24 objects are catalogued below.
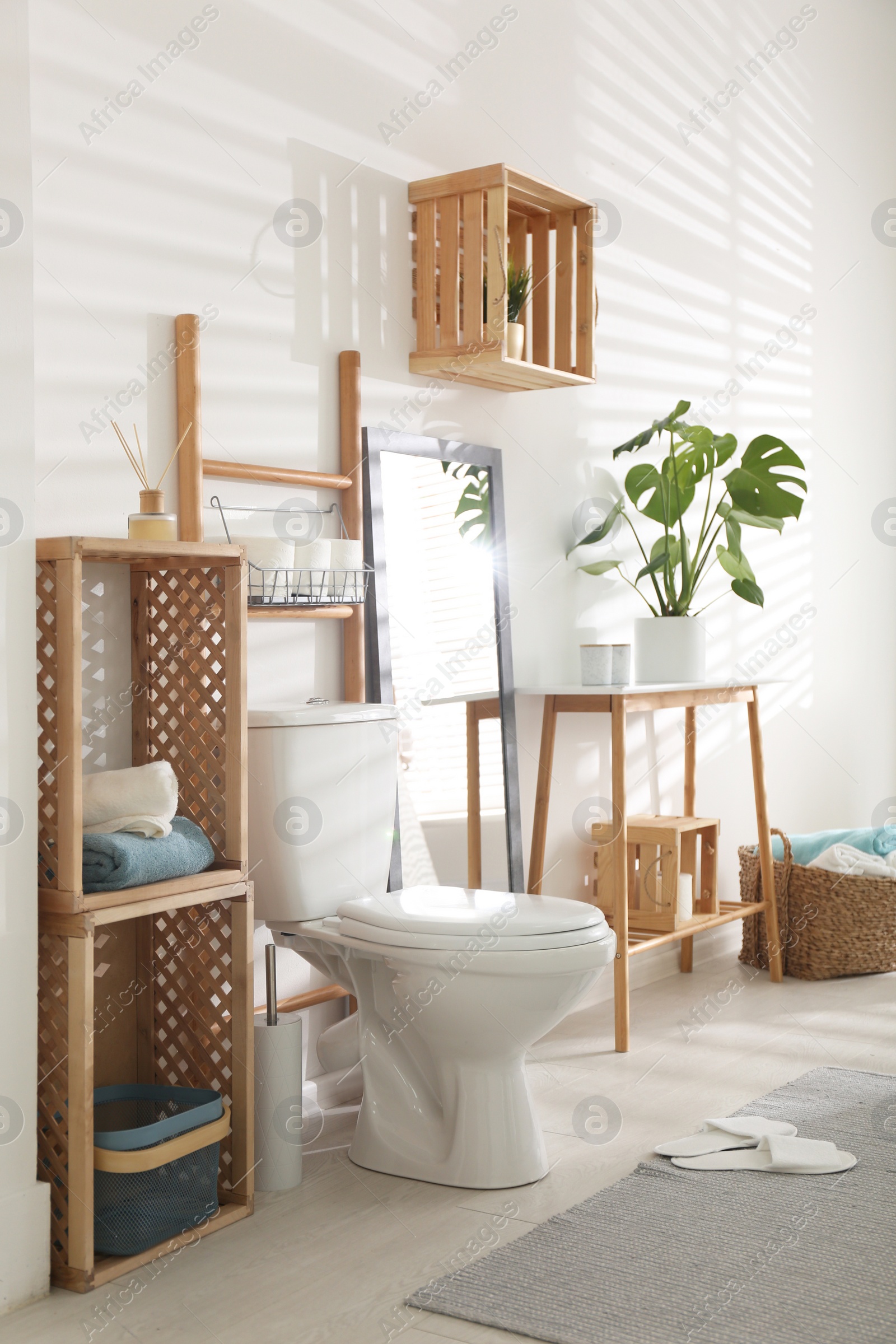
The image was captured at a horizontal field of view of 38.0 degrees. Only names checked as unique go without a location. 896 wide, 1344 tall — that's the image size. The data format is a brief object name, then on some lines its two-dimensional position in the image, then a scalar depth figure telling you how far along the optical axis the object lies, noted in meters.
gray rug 1.70
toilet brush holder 2.18
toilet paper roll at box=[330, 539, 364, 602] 2.44
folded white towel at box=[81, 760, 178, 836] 1.94
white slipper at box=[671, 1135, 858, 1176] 2.20
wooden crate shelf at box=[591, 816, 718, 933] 3.29
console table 2.96
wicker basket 3.61
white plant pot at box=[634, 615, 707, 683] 3.42
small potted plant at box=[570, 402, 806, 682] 3.36
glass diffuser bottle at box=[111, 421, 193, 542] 2.03
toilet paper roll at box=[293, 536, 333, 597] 2.37
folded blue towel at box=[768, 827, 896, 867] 3.83
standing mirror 2.70
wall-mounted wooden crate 2.73
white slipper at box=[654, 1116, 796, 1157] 2.28
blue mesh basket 1.86
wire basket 2.32
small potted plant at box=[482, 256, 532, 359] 2.84
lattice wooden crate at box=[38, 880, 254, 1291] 1.82
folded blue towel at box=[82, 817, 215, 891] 1.87
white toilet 2.10
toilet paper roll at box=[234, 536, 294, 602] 2.31
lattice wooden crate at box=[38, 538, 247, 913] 1.82
